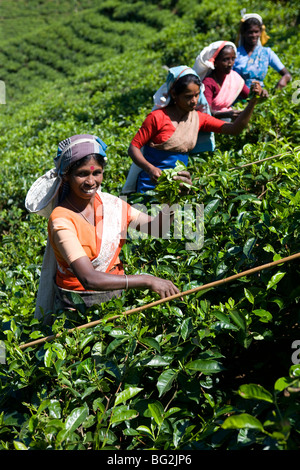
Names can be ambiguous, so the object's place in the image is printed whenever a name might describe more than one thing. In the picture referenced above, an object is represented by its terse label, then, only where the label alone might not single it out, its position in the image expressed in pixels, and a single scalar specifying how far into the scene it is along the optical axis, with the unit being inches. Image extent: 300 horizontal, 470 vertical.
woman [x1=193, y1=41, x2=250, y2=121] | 145.9
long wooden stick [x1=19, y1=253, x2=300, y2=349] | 69.8
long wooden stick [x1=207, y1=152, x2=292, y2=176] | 110.9
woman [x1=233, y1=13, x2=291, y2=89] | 178.2
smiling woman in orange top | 77.9
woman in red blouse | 115.3
